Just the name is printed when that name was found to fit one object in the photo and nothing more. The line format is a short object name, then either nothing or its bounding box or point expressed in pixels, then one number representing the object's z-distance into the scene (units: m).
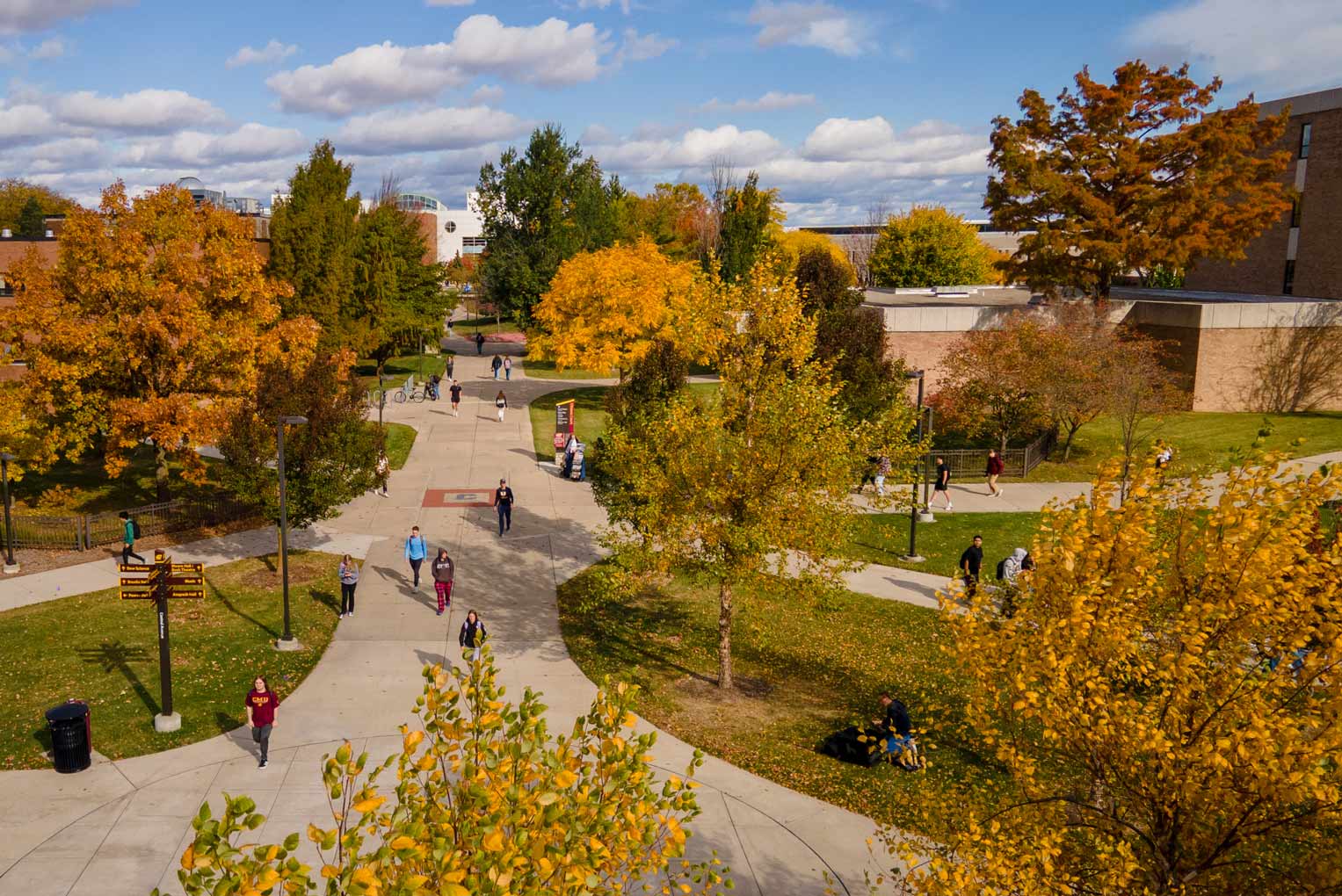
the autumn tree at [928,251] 70.69
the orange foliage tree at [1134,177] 37.06
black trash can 13.76
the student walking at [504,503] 26.06
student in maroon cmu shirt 13.86
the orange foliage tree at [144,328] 24.31
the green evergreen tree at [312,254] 46.41
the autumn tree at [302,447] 21.78
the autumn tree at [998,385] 32.19
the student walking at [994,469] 29.81
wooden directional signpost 14.83
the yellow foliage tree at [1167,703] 7.07
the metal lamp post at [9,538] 22.94
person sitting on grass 14.02
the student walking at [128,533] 23.24
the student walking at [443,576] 20.27
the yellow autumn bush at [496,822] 4.50
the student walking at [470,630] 17.11
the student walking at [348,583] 20.11
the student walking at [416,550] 21.75
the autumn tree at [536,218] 57.88
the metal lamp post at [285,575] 18.34
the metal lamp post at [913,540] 24.30
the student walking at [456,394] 43.41
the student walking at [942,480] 28.03
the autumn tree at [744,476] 15.57
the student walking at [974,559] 20.62
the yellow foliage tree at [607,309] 42.72
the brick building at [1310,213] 45.12
